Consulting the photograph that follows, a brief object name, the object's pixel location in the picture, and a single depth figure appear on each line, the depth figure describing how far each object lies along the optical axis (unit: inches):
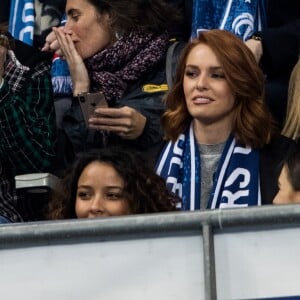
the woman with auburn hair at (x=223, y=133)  405.1
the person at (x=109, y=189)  382.9
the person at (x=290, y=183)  382.9
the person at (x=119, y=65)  437.1
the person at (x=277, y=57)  449.1
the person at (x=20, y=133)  421.7
